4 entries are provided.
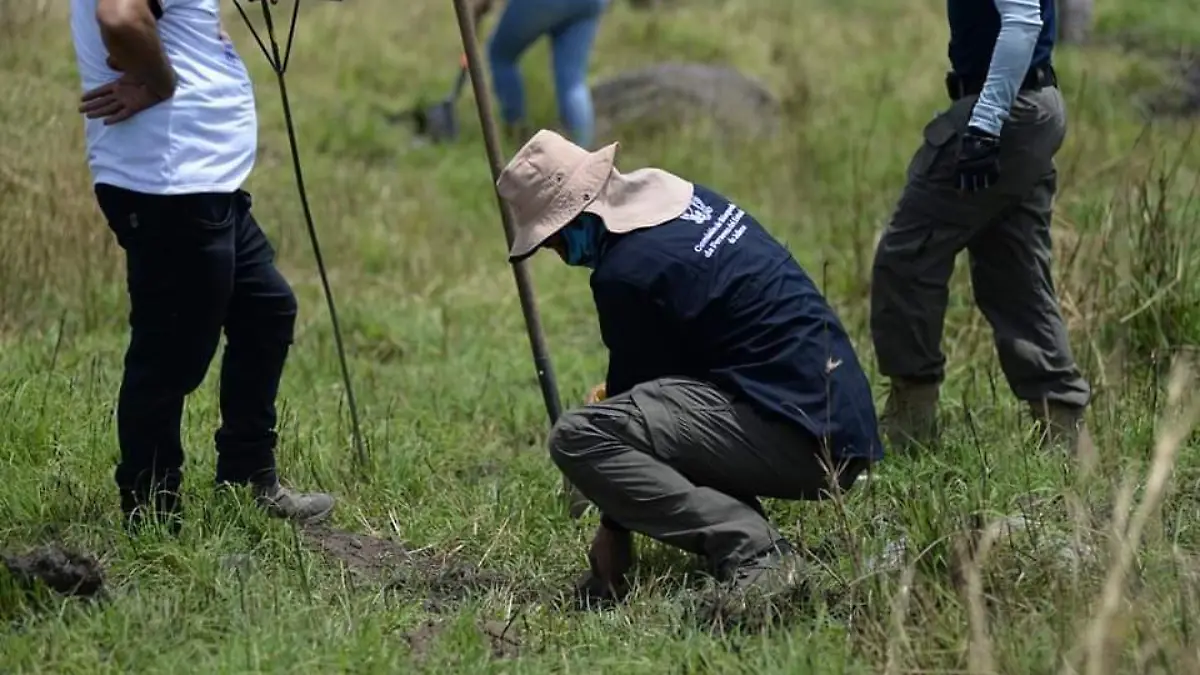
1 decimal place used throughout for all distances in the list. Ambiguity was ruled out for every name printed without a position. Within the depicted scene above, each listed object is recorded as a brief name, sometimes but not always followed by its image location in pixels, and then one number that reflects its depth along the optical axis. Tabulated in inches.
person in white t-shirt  309.6
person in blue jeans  695.1
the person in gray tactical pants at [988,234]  350.3
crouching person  302.0
